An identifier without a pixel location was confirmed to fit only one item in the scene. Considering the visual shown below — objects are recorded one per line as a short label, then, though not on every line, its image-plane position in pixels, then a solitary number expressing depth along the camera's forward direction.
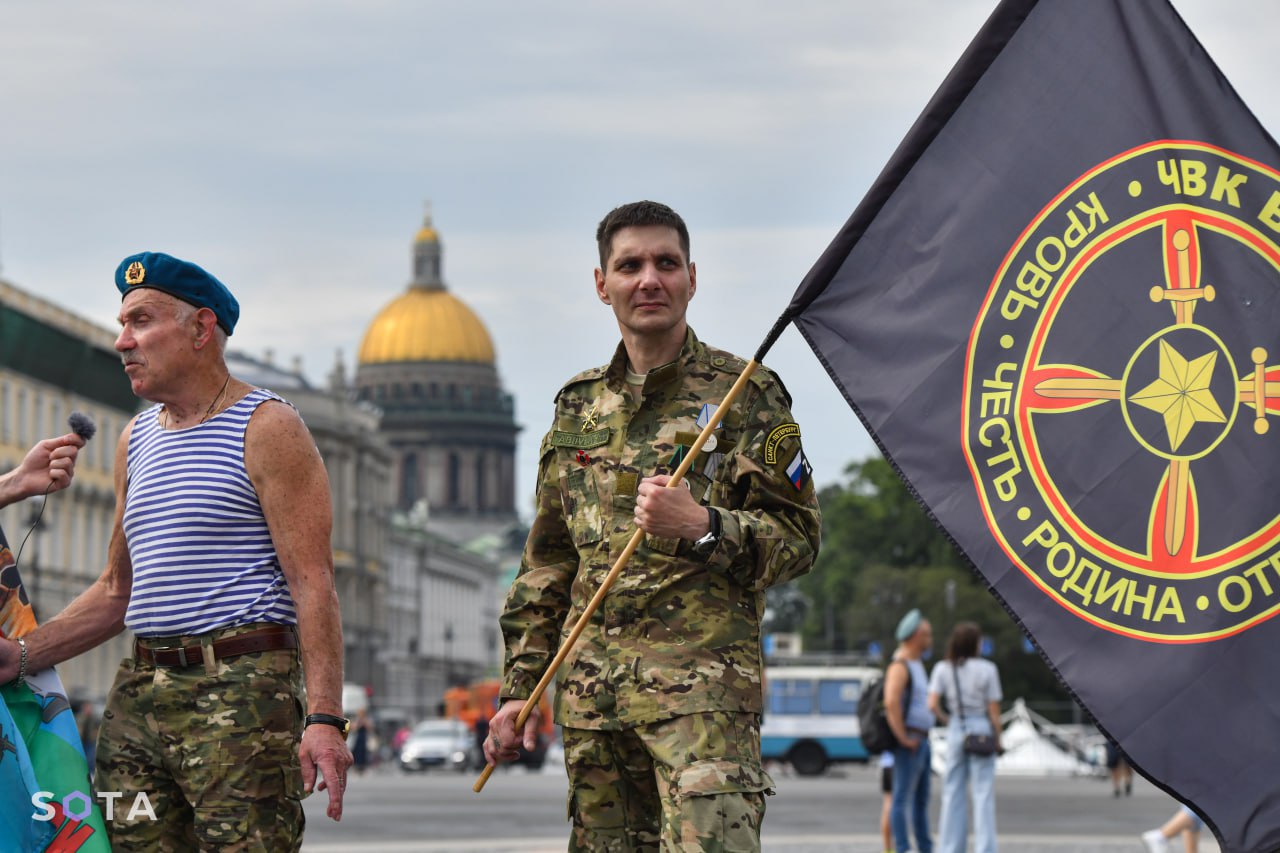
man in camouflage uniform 5.44
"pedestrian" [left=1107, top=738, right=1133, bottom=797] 33.78
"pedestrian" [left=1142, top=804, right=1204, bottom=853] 13.90
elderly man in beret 5.52
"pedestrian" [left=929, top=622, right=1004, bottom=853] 13.77
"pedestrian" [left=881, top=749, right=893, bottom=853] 14.60
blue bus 49.78
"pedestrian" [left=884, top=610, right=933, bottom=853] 14.17
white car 60.53
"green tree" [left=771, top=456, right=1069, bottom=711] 90.56
